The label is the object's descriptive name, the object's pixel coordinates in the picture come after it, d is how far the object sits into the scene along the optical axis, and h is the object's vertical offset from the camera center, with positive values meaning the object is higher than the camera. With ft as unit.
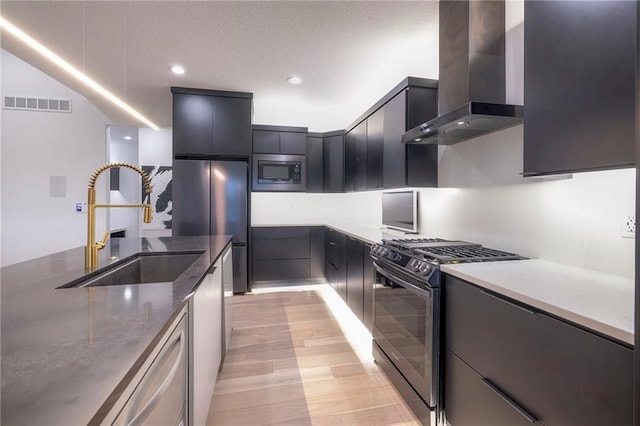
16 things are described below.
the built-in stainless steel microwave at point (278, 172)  13.48 +1.84
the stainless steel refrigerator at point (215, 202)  11.83 +0.33
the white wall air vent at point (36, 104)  13.61 +5.33
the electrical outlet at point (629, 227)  3.84 -0.26
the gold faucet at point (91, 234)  4.42 -0.40
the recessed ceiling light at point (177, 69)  10.15 +5.26
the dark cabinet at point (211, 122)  12.04 +3.89
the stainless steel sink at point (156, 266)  5.37 -1.17
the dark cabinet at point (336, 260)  10.58 -2.17
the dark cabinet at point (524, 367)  2.64 -1.87
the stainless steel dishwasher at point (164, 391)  1.96 -1.53
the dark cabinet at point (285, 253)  13.00 -2.07
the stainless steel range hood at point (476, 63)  5.80 +3.12
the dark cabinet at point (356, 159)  10.93 +2.20
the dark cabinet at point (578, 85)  2.93 +1.50
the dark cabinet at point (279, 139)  13.41 +3.45
